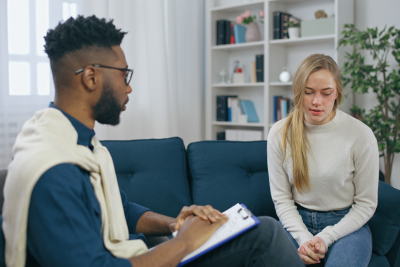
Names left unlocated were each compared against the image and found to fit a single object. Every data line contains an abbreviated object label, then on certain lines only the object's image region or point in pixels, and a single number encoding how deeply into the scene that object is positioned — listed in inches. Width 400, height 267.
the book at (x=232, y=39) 140.5
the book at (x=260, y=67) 133.0
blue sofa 73.7
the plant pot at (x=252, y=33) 134.7
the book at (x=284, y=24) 127.0
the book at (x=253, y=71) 136.8
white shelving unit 123.1
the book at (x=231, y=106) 140.9
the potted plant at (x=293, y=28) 124.0
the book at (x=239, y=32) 138.3
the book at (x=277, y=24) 127.1
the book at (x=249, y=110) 139.9
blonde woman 60.4
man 33.3
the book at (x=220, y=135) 144.7
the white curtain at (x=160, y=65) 114.9
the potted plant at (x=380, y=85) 103.1
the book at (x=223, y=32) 139.9
